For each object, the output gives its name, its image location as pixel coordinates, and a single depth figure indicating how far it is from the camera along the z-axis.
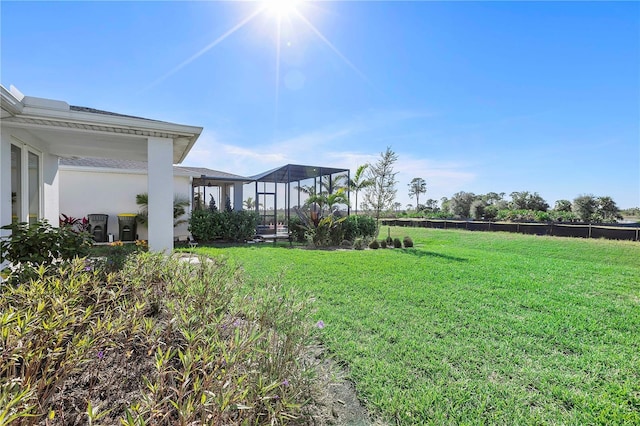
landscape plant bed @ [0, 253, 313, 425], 1.53
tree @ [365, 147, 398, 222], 15.34
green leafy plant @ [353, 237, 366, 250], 12.03
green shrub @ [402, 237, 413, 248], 12.52
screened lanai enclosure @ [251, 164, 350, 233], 15.90
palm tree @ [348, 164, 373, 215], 15.54
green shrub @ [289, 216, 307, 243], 13.53
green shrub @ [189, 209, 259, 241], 11.49
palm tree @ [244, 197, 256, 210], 17.19
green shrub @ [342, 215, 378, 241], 13.82
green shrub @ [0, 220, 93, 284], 3.99
